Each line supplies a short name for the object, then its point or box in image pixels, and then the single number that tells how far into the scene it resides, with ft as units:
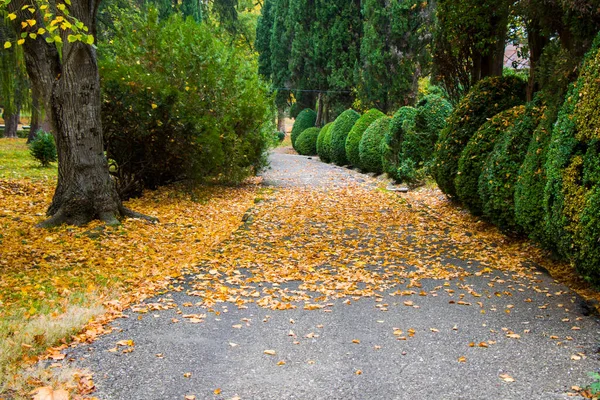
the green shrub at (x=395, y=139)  45.19
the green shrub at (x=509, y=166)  21.33
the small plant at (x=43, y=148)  45.95
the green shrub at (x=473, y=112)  28.40
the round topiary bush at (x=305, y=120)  104.58
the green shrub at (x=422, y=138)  41.93
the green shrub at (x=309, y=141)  94.12
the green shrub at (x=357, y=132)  61.77
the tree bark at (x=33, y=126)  72.54
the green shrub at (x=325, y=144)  74.64
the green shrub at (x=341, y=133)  68.85
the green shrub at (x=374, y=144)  54.70
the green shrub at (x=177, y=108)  31.17
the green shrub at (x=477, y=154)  25.35
